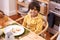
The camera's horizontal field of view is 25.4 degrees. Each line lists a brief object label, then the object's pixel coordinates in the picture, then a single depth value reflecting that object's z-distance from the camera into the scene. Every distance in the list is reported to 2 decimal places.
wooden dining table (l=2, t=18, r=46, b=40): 1.53
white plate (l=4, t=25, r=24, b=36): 1.60
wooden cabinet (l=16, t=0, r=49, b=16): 2.87
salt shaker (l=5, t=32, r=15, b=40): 1.32
